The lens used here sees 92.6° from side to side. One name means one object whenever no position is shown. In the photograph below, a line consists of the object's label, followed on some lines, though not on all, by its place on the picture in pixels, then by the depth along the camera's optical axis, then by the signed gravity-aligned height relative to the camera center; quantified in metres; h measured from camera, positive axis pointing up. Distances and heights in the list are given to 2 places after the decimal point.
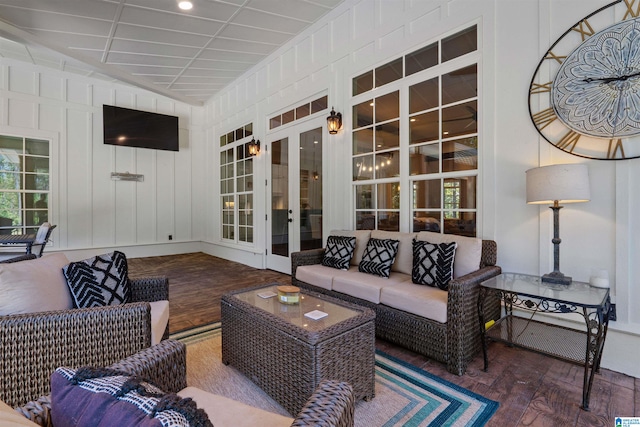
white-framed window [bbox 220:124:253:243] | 6.01 +0.49
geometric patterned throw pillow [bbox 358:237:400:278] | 2.91 -0.48
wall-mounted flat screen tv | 6.43 +1.78
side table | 1.77 -0.83
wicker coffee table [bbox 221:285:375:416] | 1.59 -0.78
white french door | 4.61 +0.27
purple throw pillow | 0.53 -0.36
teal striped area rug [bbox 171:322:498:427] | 1.65 -1.13
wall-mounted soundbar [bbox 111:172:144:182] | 6.69 +0.73
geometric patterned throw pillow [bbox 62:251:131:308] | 1.81 -0.44
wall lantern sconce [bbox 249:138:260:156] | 5.59 +1.13
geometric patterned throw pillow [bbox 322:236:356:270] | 3.26 -0.48
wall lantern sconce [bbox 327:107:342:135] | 4.04 +1.15
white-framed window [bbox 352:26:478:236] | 2.98 +0.77
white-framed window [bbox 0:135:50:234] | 5.70 +0.49
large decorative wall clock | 2.11 +0.90
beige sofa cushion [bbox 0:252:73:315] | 1.52 -0.41
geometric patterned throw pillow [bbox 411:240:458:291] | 2.49 -0.47
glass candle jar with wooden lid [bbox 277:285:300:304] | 2.09 -0.60
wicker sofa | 2.08 -0.74
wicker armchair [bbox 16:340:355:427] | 0.76 -0.54
